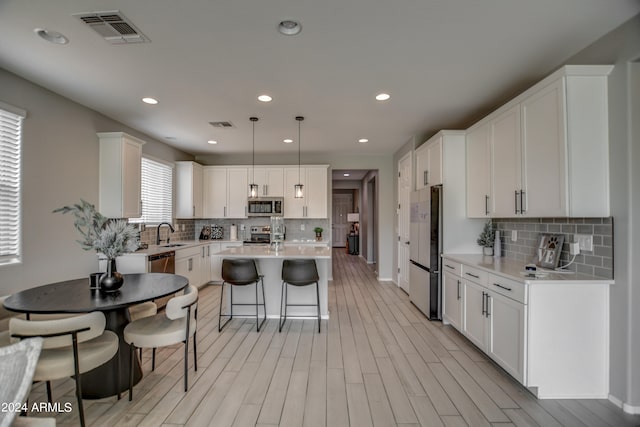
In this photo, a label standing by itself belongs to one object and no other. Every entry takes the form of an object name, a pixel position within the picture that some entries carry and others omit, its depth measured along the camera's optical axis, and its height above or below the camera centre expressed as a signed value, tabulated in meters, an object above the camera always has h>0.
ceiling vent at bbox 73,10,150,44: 2.05 +1.38
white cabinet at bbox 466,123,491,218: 3.43 +0.55
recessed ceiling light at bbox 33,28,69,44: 2.23 +1.39
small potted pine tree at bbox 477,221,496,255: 3.76 -0.28
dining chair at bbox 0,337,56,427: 1.11 -0.58
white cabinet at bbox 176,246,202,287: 4.98 -0.80
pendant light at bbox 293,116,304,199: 4.80 +0.43
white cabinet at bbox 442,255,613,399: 2.25 -0.91
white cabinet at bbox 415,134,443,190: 4.08 +0.80
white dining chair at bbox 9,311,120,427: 1.75 -0.76
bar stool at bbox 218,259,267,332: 3.67 -0.66
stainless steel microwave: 6.25 +0.25
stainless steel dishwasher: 4.23 -0.66
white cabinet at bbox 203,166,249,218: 6.42 +0.58
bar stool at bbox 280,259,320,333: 3.66 -0.67
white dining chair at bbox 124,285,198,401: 2.25 -0.87
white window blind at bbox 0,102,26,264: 2.80 +0.35
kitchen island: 4.09 -1.02
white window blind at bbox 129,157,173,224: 5.07 +0.48
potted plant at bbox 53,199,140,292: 2.38 -0.17
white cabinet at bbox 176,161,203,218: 6.00 +0.58
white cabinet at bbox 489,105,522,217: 2.88 +0.55
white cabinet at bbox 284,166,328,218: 6.31 +0.54
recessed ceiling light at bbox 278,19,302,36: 2.14 +1.39
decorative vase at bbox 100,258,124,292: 2.36 -0.48
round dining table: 2.01 -0.58
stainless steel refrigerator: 3.95 -0.46
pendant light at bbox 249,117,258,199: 4.36 +1.22
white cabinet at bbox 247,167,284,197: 6.36 +0.80
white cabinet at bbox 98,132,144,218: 3.97 +0.59
